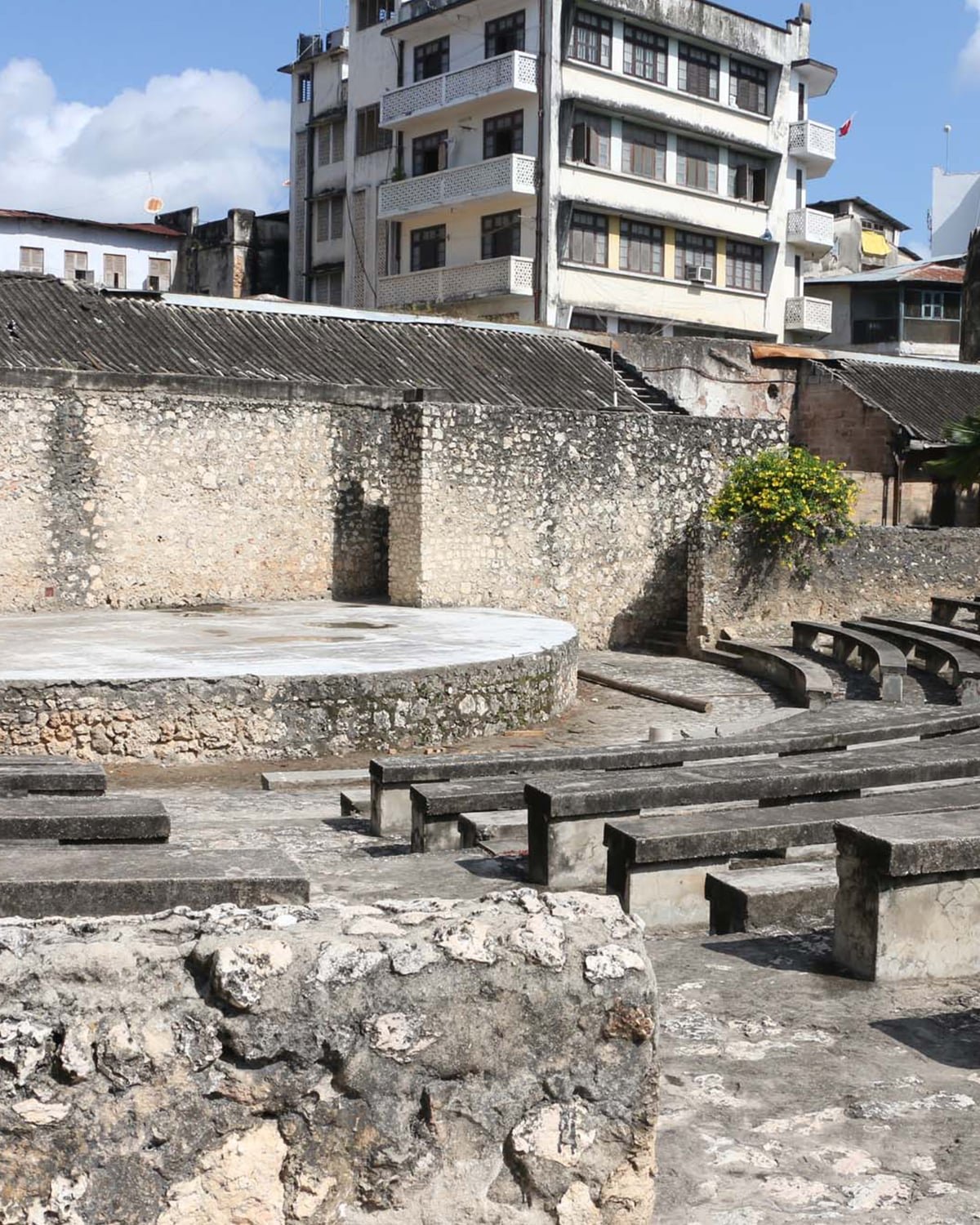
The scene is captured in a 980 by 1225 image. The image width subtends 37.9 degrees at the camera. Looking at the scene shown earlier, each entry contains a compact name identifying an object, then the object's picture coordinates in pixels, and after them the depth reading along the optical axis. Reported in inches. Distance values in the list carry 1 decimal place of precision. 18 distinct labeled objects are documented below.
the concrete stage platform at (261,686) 392.5
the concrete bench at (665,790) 213.9
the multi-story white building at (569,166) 1154.0
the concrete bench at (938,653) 493.0
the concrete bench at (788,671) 539.6
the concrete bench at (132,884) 141.9
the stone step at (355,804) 322.3
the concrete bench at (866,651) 498.6
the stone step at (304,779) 375.2
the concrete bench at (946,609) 695.7
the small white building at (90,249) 1322.6
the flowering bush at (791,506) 683.4
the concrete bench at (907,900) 159.6
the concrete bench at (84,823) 201.8
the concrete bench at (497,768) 252.4
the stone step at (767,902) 184.9
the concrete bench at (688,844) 190.5
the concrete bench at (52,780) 254.5
